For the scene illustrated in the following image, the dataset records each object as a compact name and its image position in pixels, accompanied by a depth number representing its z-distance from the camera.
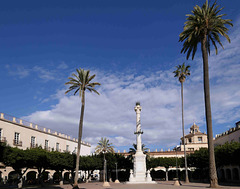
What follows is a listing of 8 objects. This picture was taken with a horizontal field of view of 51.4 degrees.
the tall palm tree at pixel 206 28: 27.77
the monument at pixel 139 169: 44.90
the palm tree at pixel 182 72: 54.66
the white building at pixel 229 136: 57.23
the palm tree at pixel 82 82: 38.84
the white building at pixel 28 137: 40.89
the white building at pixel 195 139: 87.12
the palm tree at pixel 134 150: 62.91
